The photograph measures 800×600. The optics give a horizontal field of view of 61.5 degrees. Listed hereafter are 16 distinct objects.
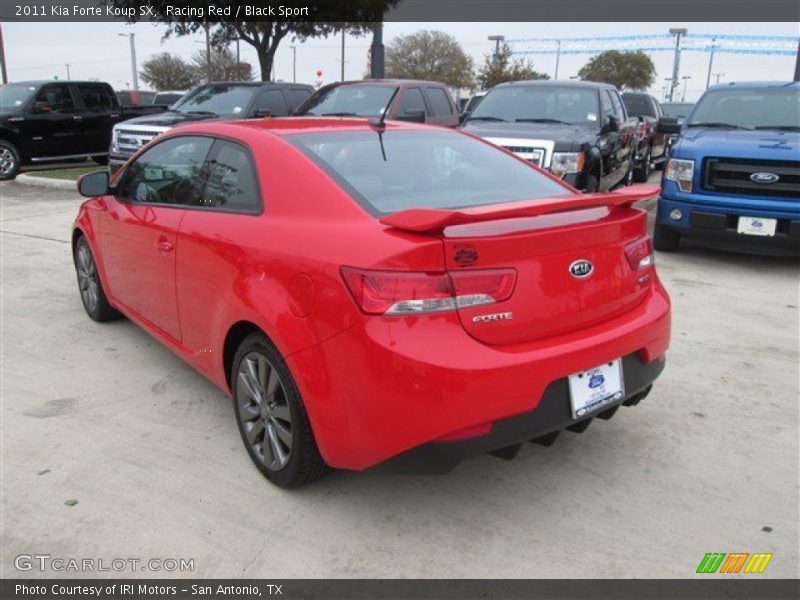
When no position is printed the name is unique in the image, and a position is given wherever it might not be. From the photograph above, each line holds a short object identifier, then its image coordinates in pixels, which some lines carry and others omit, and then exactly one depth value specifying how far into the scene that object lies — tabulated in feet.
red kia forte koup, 7.57
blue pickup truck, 20.48
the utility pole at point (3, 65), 83.22
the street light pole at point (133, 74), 171.12
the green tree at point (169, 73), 167.84
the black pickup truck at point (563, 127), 23.48
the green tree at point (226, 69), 121.21
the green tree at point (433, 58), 214.69
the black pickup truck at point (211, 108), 33.83
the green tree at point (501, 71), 105.09
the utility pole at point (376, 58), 51.78
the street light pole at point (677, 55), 177.78
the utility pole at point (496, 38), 147.08
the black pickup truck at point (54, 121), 42.88
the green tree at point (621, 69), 208.23
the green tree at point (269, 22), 57.41
